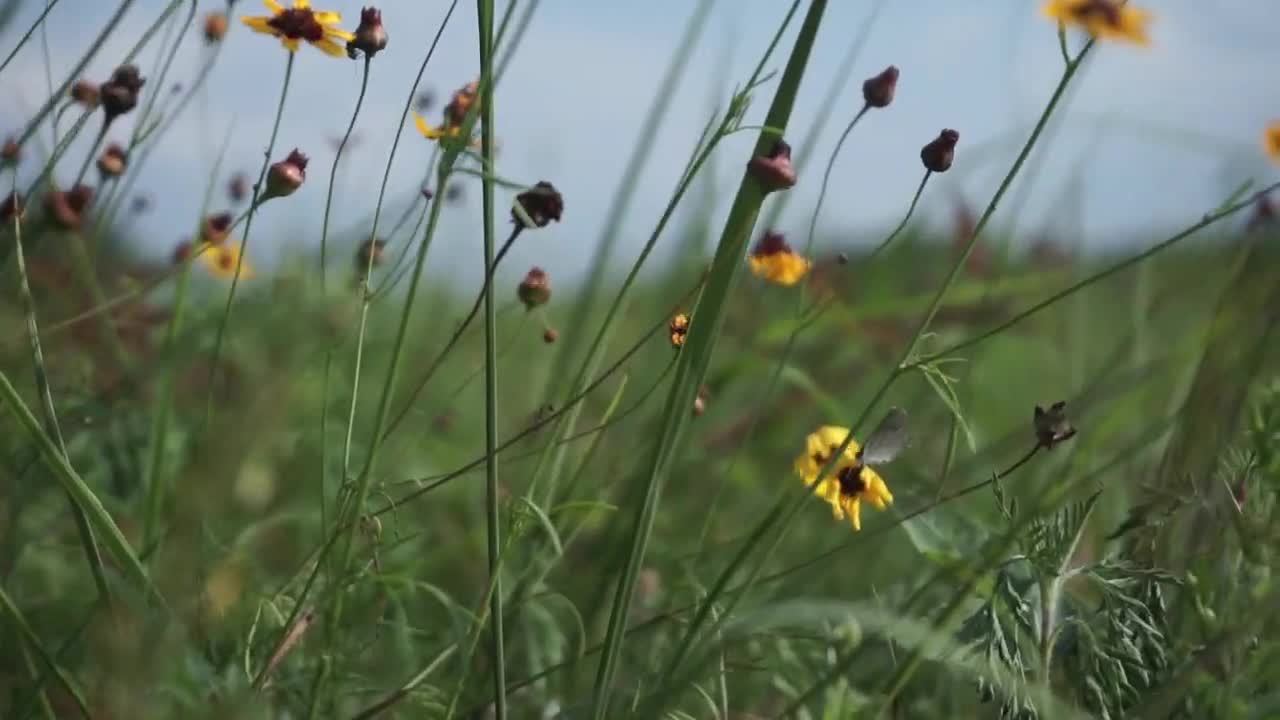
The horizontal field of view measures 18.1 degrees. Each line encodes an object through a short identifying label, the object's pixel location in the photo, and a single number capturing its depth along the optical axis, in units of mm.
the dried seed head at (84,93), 1179
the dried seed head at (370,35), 1075
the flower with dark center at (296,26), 1097
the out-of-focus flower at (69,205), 1117
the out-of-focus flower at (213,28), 1214
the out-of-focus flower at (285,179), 1067
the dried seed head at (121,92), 1123
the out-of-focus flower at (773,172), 1034
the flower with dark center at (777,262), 1172
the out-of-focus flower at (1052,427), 1077
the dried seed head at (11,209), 1081
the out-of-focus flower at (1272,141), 1207
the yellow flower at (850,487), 1111
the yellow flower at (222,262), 1437
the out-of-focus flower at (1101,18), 1043
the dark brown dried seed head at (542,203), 1042
